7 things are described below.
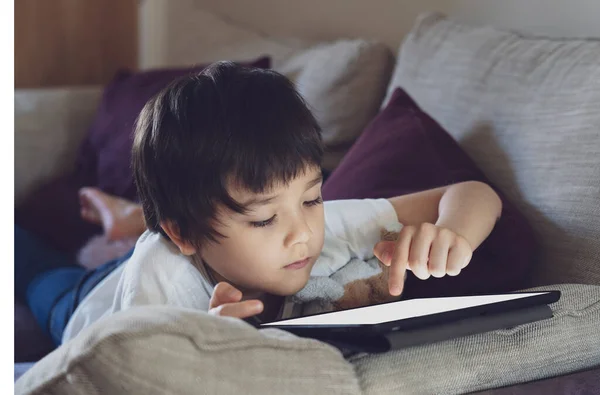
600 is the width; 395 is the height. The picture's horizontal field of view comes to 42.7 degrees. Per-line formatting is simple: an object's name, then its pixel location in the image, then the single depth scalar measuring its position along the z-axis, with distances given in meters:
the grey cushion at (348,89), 1.62
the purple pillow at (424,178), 0.94
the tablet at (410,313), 0.69
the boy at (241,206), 0.89
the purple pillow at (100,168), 1.80
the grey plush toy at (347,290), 0.95
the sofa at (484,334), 0.60
